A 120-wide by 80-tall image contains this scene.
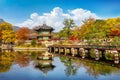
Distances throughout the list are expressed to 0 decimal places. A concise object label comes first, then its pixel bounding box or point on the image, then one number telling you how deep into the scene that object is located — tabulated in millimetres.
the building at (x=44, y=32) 46861
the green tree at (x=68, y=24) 47526
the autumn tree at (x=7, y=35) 44250
